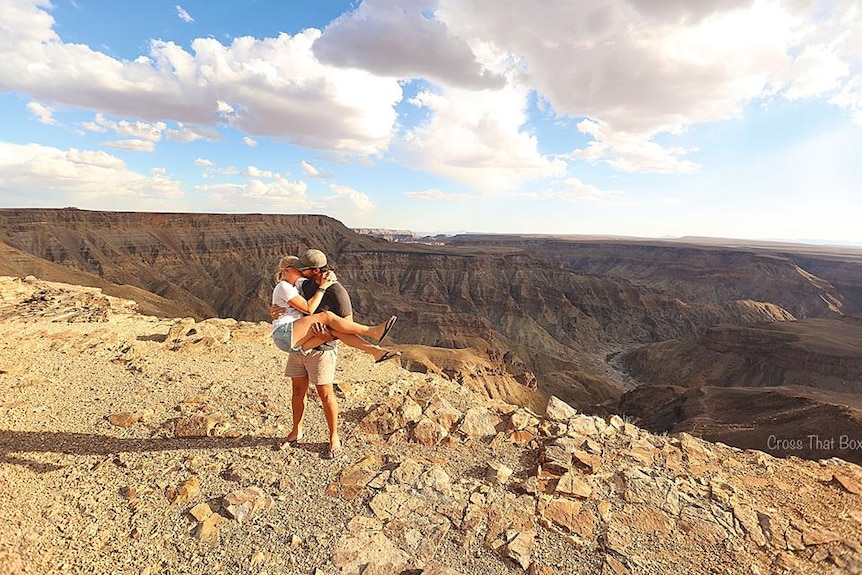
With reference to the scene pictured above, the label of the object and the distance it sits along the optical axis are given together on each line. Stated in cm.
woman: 446
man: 468
